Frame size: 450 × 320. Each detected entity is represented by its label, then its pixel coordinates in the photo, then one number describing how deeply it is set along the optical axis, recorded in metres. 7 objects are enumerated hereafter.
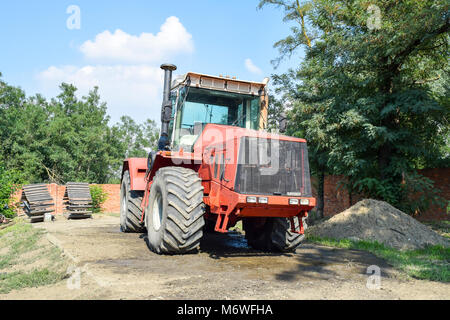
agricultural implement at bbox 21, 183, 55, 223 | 14.85
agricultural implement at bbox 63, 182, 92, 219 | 15.83
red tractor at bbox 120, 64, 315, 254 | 5.62
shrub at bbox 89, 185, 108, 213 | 20.92
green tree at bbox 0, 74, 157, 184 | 28.59
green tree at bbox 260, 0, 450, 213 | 11.43
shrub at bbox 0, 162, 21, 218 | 15.33
